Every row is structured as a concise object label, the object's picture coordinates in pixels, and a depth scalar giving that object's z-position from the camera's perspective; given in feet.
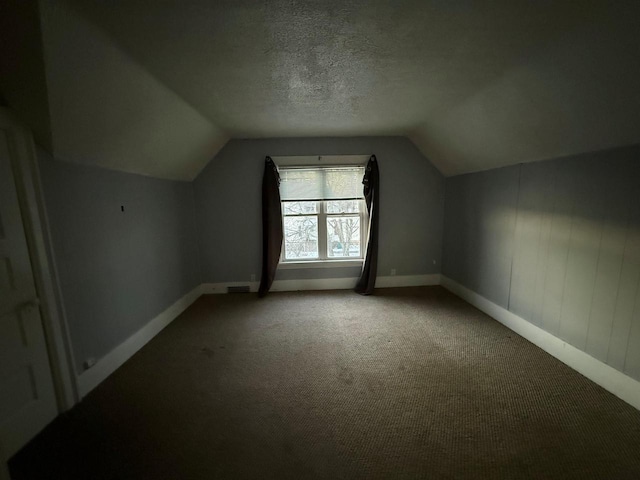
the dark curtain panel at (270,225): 11.81
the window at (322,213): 12.40
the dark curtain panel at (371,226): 12.03
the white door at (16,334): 4.67
